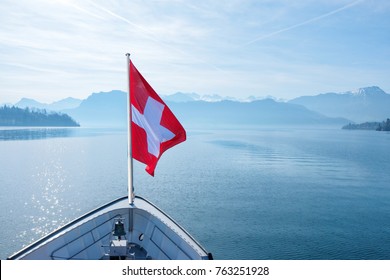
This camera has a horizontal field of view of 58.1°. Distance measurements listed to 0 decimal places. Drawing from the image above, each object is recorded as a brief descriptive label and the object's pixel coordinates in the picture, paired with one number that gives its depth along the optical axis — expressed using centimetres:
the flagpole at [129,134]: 1188
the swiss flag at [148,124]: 1216
